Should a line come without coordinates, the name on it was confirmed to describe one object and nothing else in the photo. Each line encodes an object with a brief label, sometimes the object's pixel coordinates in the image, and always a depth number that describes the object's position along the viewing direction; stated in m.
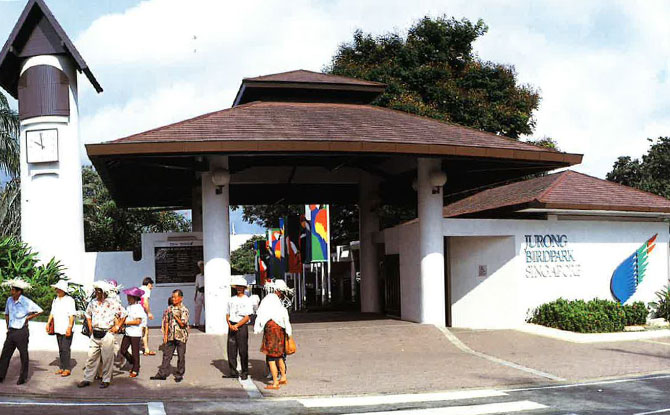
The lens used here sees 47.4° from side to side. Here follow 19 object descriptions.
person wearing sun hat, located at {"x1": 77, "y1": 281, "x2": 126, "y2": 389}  12.05
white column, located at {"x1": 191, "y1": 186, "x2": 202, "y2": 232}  25.62
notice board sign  20.50
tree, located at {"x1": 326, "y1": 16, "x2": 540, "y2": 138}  29.28
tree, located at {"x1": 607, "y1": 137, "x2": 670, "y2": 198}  45.68
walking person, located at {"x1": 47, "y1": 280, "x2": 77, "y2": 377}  12.79
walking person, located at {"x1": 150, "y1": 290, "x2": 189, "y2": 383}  12.51
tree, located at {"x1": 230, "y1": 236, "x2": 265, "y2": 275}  69.38
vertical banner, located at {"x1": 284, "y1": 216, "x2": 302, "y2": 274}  29.09
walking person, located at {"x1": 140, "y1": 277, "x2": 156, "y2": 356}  14.58
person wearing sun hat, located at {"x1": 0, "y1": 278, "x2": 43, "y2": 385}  12.40
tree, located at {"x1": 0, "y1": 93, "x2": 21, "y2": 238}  29.80
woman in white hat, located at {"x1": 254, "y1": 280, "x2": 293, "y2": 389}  12.11
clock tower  19.39
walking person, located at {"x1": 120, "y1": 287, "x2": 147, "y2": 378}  12.84
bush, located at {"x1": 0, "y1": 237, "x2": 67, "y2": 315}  16.75
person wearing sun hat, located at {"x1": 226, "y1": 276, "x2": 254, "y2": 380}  12.73
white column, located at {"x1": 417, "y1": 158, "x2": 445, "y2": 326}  19.03
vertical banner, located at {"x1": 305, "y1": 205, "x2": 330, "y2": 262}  28.30
